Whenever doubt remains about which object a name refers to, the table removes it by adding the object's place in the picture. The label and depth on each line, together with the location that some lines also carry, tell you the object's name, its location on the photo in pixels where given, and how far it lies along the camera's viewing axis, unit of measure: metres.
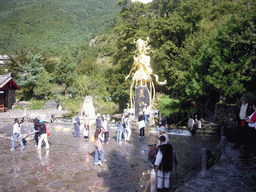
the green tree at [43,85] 32.34
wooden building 25.83
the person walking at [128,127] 12.72
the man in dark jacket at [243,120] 8.15
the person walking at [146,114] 19.49
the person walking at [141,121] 13.21
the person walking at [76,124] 13.59
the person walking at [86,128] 13.21
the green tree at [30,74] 32.59
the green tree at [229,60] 14.42
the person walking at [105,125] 12.04
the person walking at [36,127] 10.85
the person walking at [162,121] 13.82
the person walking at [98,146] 8.32
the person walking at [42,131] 10.62
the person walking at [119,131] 12.45
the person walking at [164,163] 6.00
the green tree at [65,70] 35.50
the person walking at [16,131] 10.56
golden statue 21.91
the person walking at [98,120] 12.26
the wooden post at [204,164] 7.31
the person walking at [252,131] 7.29
